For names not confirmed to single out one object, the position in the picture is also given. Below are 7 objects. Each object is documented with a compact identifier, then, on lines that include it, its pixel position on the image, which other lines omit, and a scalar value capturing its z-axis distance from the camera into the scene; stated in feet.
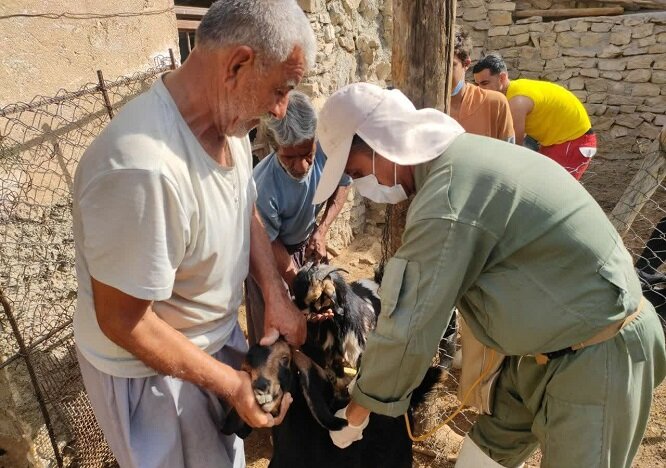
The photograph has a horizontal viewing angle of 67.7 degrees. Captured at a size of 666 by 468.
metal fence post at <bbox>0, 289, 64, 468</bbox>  7.41
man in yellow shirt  16.07
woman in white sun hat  4.95
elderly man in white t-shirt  4.26
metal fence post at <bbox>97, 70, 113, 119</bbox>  8.68
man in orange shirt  12.65
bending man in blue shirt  8.78
